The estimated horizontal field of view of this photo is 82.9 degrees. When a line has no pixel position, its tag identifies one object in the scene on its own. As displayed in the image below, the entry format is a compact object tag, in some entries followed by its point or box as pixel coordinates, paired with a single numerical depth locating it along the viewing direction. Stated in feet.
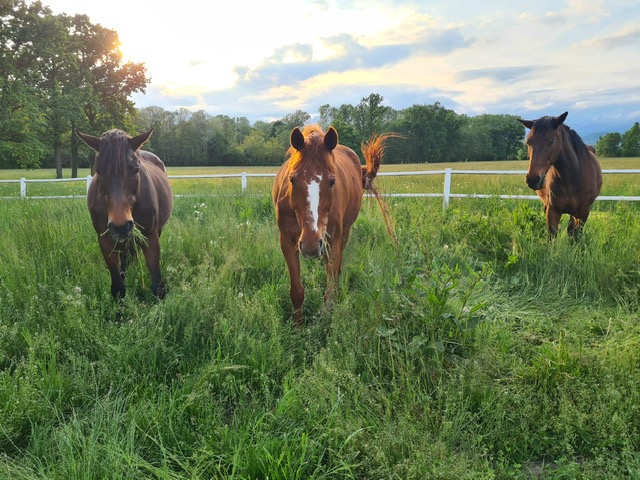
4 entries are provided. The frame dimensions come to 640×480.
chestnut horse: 10.12
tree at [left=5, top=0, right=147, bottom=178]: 76.74
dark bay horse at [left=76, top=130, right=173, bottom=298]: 11.69
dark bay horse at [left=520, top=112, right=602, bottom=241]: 18.16
